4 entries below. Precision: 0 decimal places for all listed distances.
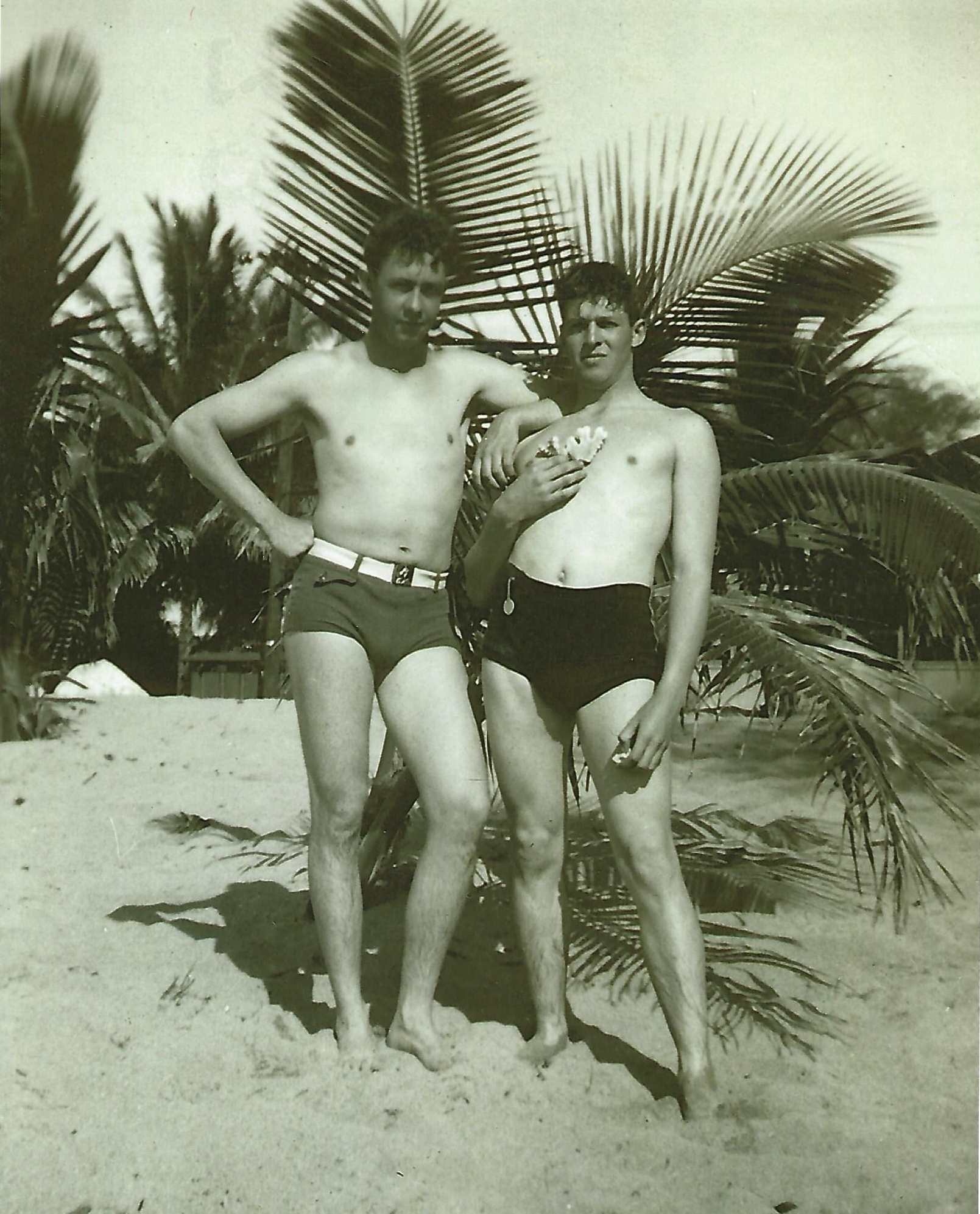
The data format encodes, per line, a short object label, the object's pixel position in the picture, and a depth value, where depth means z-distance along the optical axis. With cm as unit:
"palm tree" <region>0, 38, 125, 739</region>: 356
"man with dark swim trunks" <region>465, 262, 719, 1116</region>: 246
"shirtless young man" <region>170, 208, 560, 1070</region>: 262
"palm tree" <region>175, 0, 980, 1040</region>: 342
